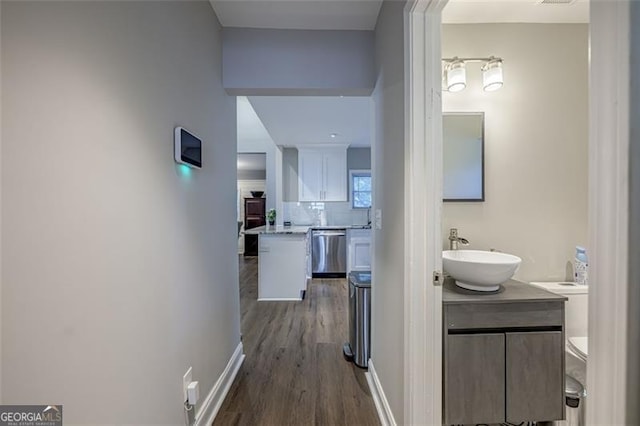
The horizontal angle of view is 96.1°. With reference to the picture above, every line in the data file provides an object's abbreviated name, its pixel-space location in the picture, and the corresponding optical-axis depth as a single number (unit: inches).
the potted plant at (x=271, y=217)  194.5
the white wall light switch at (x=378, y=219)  71.9
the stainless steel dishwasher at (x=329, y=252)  199.8
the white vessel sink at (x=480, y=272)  52.9
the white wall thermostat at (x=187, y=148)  49.9
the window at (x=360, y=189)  226.2
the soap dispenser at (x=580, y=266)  69.4
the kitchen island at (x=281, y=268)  146.0
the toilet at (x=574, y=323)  61.9
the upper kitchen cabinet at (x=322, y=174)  214.5
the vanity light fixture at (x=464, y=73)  69.3
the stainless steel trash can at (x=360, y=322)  86.0
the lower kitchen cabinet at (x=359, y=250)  193.3
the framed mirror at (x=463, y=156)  74.0
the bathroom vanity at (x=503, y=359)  52.7
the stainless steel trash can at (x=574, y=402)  55.5
